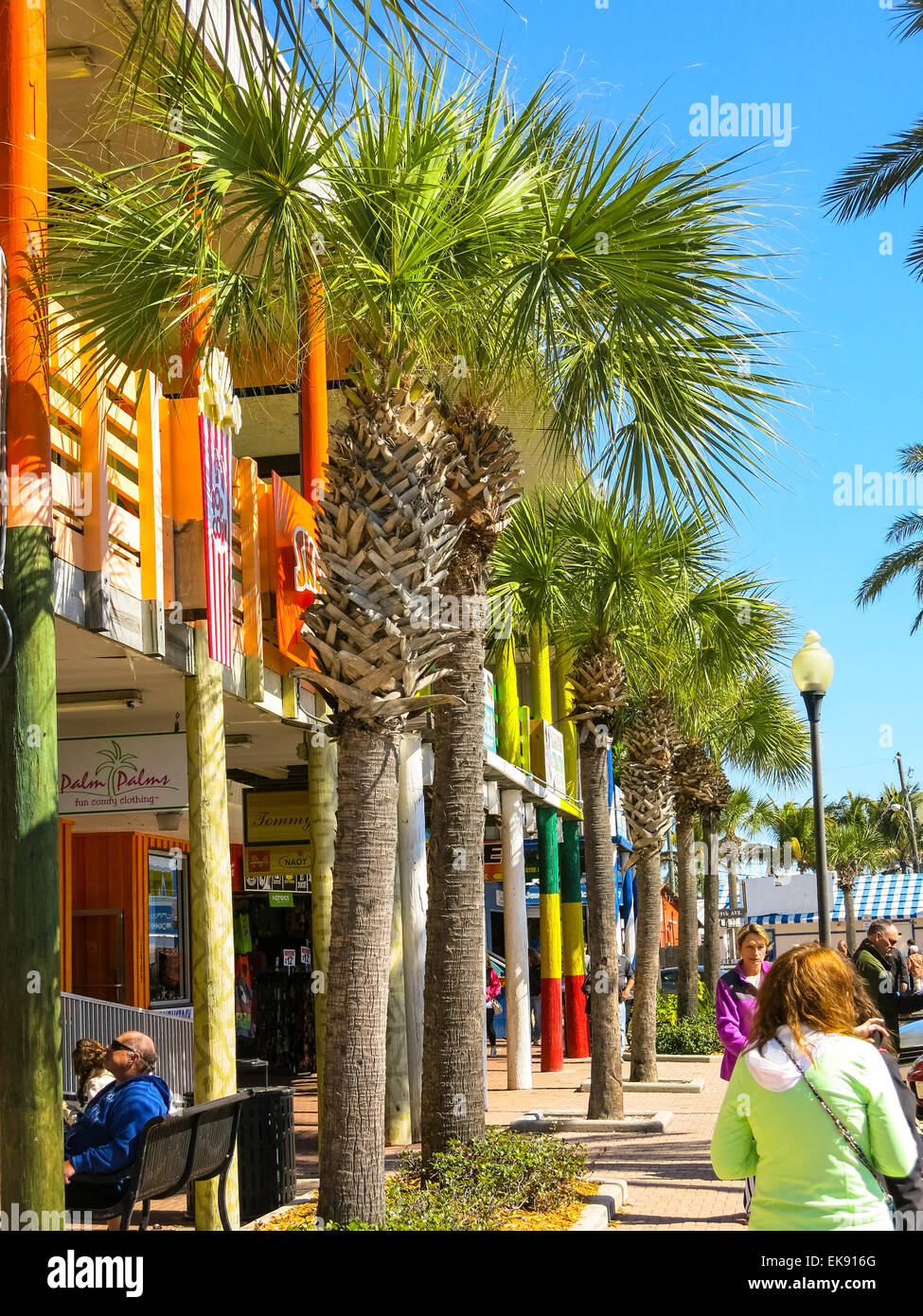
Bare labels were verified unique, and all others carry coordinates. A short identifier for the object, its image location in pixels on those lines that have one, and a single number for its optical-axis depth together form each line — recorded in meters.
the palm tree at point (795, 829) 79.25
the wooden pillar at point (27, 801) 7.05
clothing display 22.83
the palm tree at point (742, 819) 61.97
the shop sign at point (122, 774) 11.32
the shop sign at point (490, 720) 19.42
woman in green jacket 3.73
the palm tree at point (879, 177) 18.00
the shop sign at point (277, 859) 17.61
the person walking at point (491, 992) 25.05
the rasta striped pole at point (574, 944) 24.31
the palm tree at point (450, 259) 7.43
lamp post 13.53
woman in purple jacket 8.35
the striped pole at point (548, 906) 22.67
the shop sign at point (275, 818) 17.83
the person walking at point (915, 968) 15.15
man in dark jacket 10.73
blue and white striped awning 43.97
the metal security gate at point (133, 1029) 13.12
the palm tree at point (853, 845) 68.25
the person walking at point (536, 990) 33.23
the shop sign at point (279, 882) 17.66
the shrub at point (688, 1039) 23.17
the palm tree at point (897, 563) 32.91
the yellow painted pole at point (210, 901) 9.98
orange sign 12.93
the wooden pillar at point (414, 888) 14.57
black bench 7.55
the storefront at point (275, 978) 22.59
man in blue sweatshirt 7.83
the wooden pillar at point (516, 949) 20.19
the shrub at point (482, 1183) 7.90
